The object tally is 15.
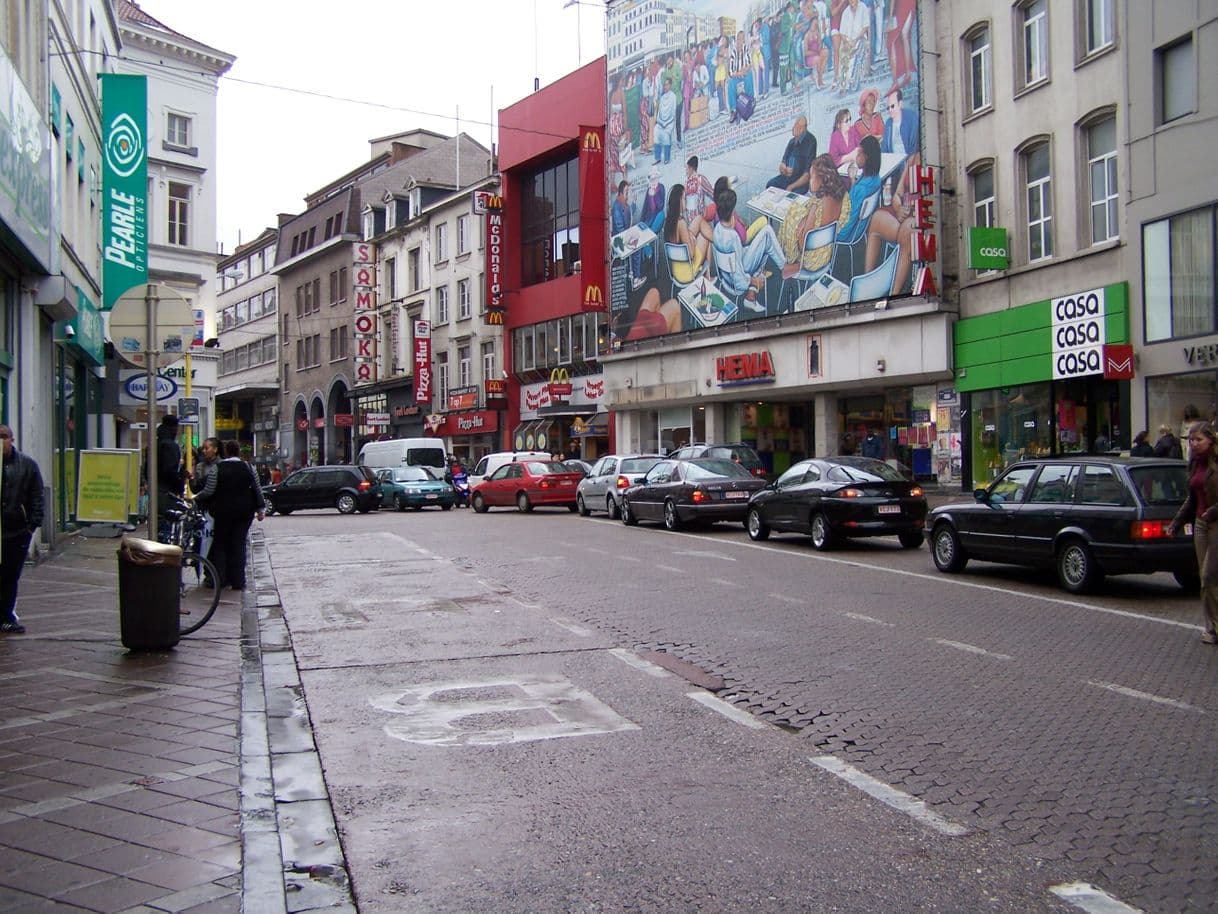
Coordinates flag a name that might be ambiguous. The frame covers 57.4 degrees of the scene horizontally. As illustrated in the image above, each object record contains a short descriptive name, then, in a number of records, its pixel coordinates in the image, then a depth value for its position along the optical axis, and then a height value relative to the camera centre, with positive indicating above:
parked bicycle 9.66 -1.08
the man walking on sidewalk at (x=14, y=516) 9.12 -0.34
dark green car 33.91 -0.64
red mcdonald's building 41.38 +8.20
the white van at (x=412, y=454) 40.91 +0.58
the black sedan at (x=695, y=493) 20.80 -0.53
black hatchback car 32.88 -0.60
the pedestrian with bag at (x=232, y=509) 12.68 -0.42
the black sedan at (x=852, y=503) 16.56 -0.62
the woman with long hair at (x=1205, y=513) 8.62 -0.45
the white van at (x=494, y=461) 32.84 +0.21
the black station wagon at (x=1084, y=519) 10.96 -0.64
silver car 25.80 -0.33
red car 29.48 -0.51
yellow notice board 14.20 -0.14
